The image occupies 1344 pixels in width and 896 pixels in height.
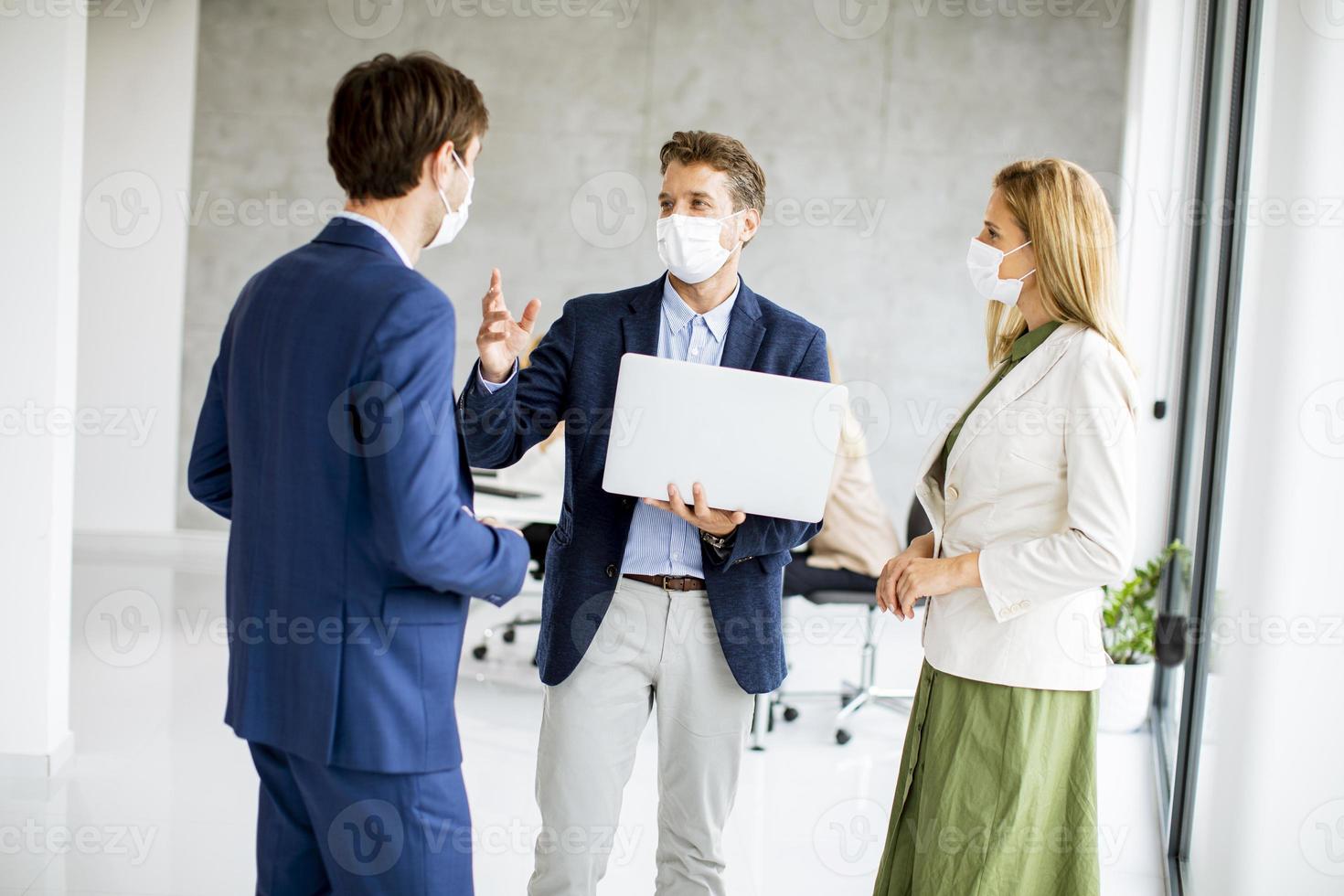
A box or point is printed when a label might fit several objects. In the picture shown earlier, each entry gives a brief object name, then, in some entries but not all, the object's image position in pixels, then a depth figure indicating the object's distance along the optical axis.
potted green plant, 4.35
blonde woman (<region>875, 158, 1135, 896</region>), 1.86
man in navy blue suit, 1.44
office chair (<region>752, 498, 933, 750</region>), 4.31
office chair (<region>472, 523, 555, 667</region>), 5.12
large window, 3.08
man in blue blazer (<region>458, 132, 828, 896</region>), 2.09
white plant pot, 4.35
